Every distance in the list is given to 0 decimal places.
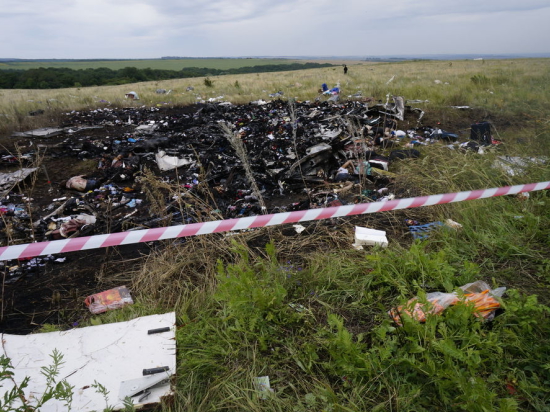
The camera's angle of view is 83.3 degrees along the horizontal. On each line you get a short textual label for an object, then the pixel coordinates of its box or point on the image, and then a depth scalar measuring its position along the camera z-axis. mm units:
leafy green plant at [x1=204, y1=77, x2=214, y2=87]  18438
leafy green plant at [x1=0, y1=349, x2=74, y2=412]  1162
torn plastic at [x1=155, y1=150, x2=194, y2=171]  6008
